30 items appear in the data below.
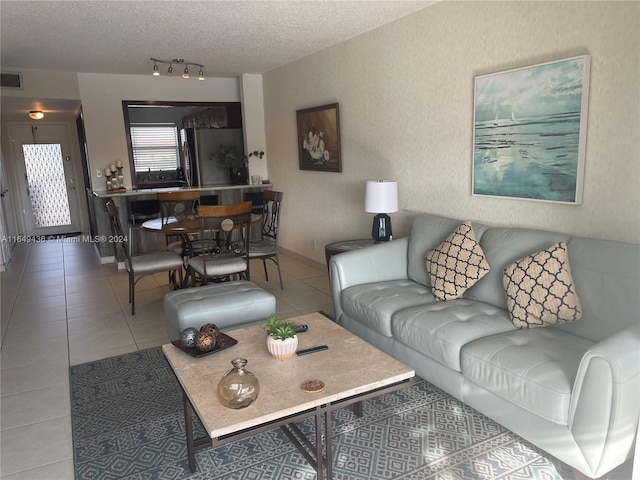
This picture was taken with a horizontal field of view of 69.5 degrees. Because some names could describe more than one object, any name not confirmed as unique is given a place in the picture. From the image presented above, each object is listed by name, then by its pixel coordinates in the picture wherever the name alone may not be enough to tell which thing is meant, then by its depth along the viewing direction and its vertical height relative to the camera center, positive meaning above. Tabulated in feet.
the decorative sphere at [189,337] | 7.32 -2.61
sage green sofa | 5.56 -2.81
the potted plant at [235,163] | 22.02 +0.29
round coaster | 5.99 -2.86
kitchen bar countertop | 18.66 -0.77
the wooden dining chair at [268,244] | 14.90 -2.52
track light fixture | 16.94 +4.07
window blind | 31.48 +1.76
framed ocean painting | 8.48 +0.53
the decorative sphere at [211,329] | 7.32 -2.50
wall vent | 17.83 +3.80
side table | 12.85 -2.27
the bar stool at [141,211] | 19.11 -1.56
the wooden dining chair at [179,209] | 14.73 -1.25
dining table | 13.28 -1.59
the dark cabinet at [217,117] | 22.80 +2.97
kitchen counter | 18.98 -1.15
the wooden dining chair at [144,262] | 13.42 -2.61
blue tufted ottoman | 9.46 -2.85
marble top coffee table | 5.55 -2.89
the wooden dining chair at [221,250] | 12.27 -2.43
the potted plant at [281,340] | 6.89 -2.55
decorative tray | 7.13 -2.77
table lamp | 11.88 -0.85
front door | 28.22 -0.02
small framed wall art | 15.88 +1.01
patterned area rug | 6.63 -4.32
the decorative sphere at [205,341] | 7.17 -2.63
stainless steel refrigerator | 23.65 +1.15
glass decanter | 5.65 -2.68
